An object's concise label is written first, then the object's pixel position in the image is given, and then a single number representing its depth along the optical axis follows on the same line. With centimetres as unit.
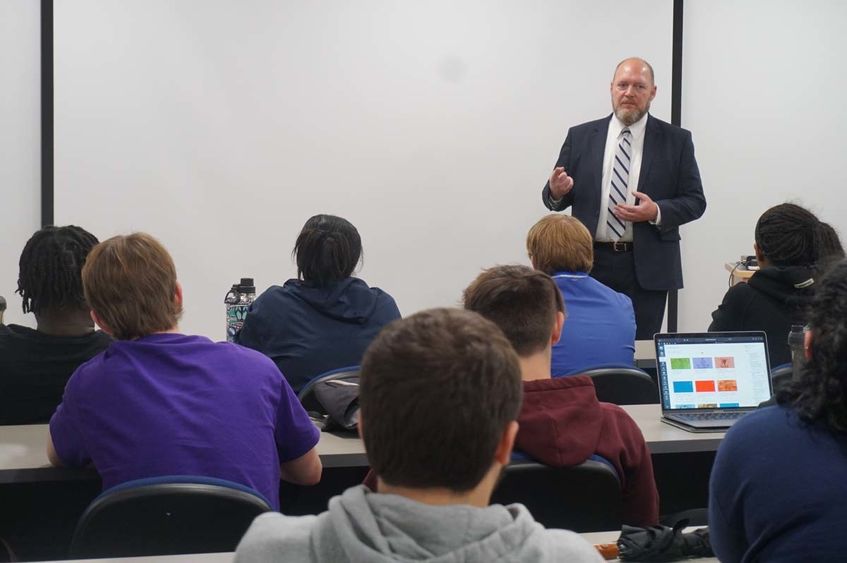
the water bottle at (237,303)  378
